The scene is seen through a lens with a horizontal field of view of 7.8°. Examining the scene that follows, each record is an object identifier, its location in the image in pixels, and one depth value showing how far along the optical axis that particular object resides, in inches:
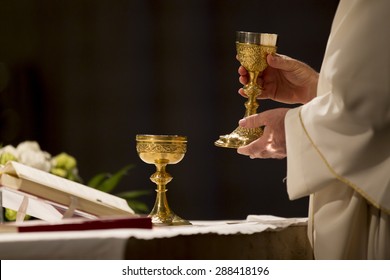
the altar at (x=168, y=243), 234.5
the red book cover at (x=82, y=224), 238.5
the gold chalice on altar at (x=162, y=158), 252.8
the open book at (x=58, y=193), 239.8
